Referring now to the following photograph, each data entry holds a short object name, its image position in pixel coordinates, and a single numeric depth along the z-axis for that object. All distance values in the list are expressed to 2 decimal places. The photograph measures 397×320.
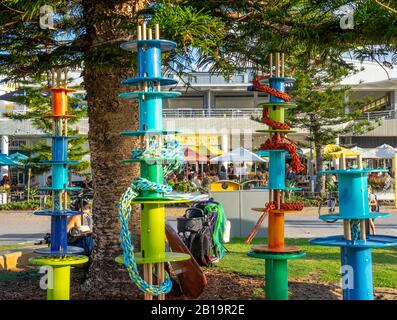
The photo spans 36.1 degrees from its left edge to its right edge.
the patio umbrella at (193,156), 26.32
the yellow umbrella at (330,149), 27.54
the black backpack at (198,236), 8.92
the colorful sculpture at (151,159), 4.39
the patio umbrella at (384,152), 29.23
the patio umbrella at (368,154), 29.22
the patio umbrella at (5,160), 14.71
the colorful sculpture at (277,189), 5.64
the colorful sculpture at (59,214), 5.43
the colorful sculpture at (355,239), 4.49
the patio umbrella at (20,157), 23.70
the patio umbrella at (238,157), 25.30
